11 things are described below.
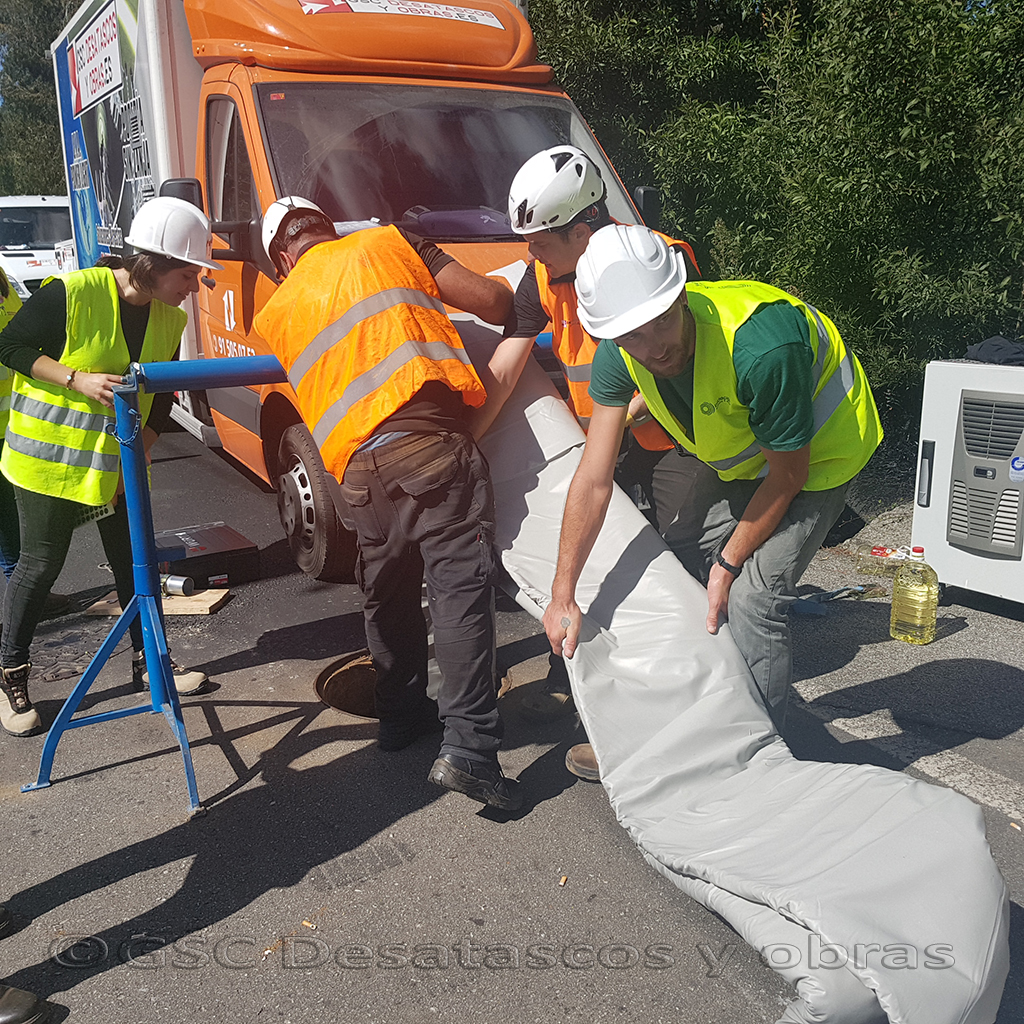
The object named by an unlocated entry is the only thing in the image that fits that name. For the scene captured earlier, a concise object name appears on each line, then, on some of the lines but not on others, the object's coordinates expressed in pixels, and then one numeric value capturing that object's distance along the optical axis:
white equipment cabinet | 4.54
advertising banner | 6.43
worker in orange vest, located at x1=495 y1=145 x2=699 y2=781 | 3.15
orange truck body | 4.81
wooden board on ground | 4.89
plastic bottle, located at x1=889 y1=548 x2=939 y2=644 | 4.50
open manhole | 3.96
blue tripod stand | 3.26
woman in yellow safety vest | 3.38
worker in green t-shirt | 2.51
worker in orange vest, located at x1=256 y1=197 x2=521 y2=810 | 2.97
